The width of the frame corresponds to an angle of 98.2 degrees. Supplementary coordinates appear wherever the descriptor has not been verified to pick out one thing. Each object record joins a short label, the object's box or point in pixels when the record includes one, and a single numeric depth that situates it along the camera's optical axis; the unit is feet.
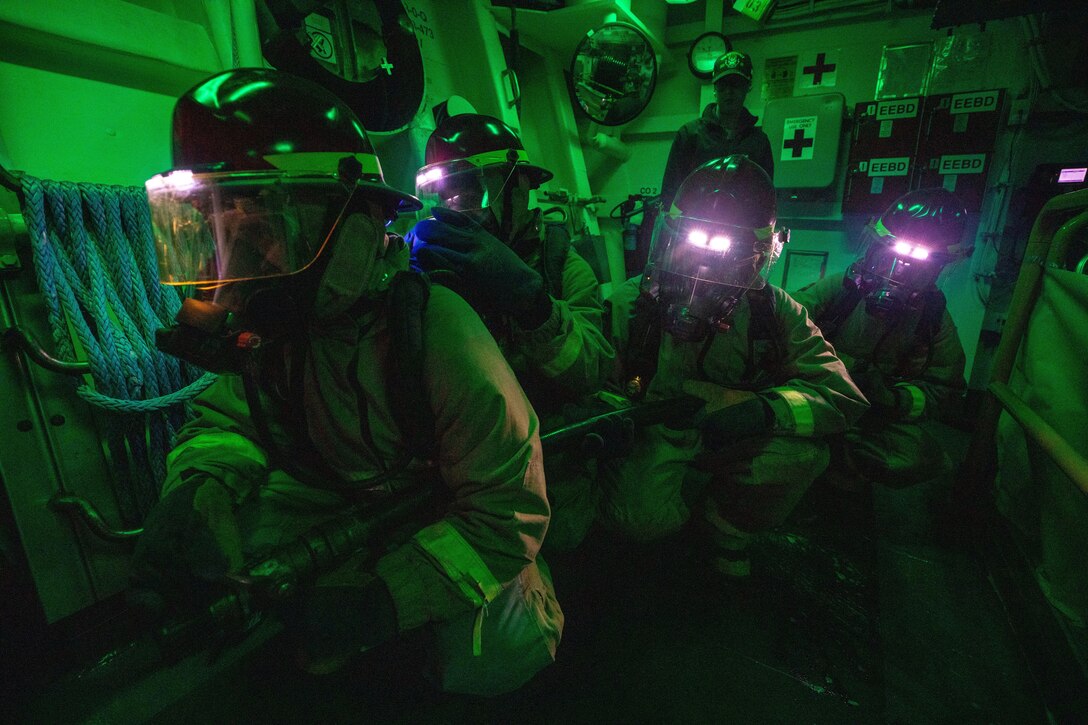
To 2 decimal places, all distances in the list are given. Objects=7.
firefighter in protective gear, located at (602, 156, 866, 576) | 6.40
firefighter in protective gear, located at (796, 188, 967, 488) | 8.13
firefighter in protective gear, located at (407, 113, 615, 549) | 5.25
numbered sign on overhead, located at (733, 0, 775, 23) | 14.19
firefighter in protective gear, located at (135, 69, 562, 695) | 3.37
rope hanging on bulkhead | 4.75
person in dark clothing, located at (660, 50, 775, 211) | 11.65
